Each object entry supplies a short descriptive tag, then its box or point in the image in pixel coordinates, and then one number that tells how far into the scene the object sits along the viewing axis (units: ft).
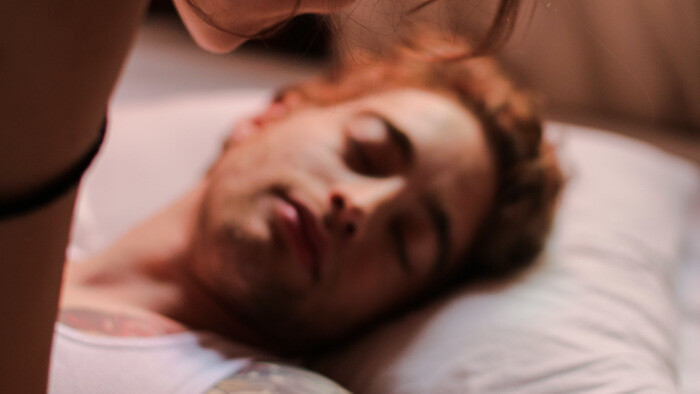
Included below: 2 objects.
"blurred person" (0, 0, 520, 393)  1.96
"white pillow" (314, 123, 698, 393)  2.78
